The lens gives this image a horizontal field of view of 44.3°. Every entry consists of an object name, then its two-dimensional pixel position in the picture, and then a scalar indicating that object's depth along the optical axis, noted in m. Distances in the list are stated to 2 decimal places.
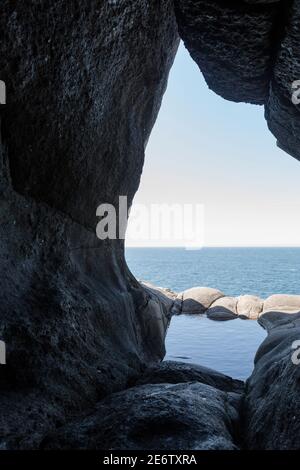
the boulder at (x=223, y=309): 26.30
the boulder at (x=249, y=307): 26.23
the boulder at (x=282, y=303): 24.89
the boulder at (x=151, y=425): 4.03
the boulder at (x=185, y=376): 7.19
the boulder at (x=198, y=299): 28.84
